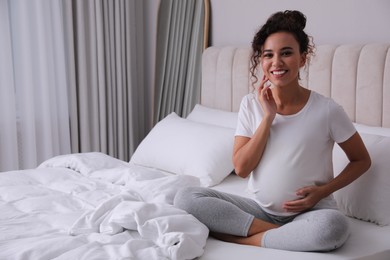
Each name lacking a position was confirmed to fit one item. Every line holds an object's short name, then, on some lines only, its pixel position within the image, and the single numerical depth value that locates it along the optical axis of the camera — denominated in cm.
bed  151
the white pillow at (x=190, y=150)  242
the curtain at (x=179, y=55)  328
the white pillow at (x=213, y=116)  278
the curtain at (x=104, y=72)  346
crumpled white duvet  146
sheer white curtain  321
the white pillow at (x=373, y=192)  180
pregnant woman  166
